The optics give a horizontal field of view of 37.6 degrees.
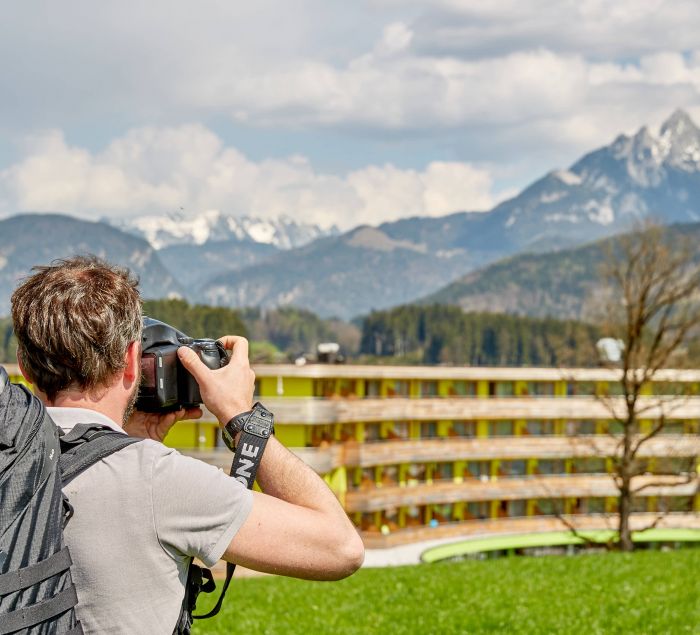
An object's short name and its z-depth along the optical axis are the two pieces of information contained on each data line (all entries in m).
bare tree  28.45
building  54.31
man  2.79
